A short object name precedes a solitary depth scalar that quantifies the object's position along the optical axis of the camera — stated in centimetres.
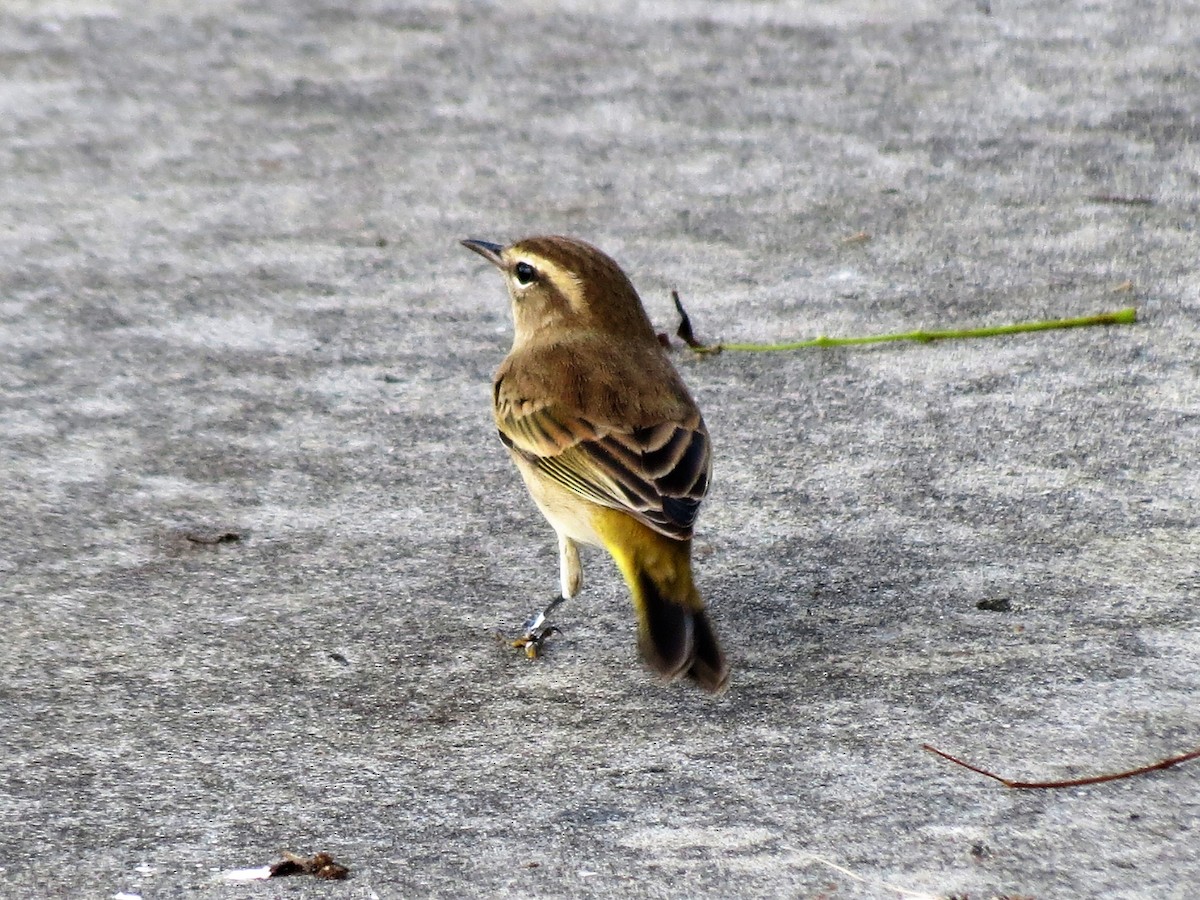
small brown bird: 919
